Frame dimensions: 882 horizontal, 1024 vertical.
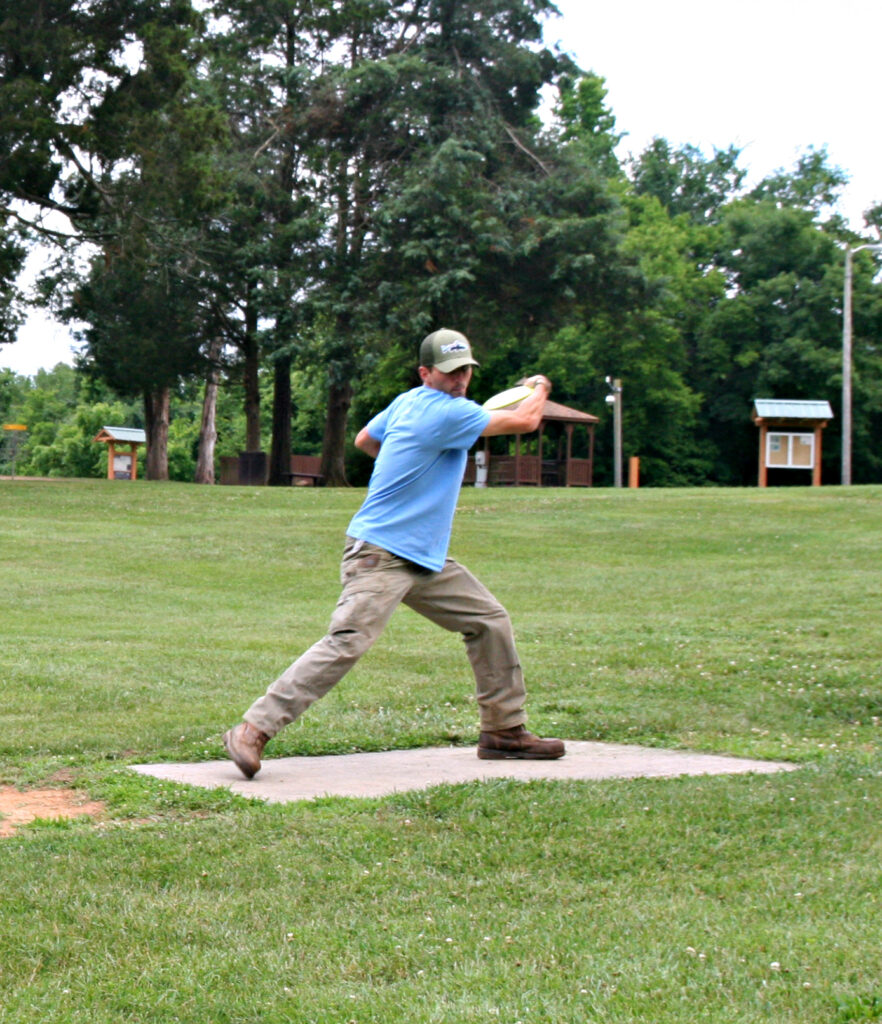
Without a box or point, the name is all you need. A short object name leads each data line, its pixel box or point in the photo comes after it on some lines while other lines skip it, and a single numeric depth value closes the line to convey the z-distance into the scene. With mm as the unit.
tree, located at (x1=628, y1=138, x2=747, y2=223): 70125
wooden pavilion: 44438
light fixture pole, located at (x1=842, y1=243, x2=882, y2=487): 35781
